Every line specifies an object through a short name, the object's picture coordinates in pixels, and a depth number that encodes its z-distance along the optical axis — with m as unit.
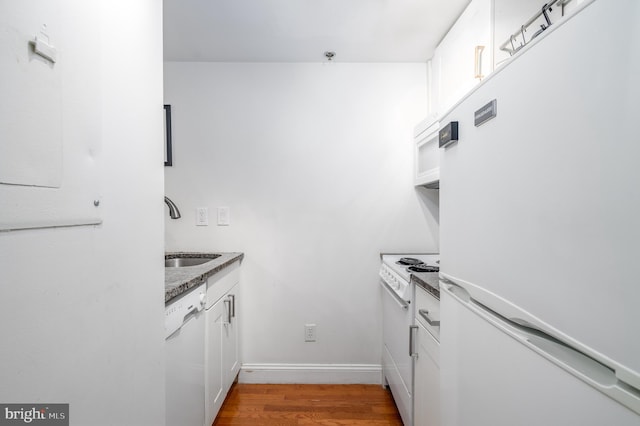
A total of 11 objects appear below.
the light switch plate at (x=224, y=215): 2.18
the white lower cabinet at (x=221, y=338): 1.49
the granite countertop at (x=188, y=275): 1.07
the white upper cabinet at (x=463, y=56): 1.40
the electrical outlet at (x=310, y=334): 2.17
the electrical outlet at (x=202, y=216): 2.18
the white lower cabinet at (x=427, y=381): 1.11
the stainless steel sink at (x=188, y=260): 2.05
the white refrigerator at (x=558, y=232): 0.41
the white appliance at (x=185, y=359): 1.05
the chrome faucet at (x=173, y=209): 2.05
